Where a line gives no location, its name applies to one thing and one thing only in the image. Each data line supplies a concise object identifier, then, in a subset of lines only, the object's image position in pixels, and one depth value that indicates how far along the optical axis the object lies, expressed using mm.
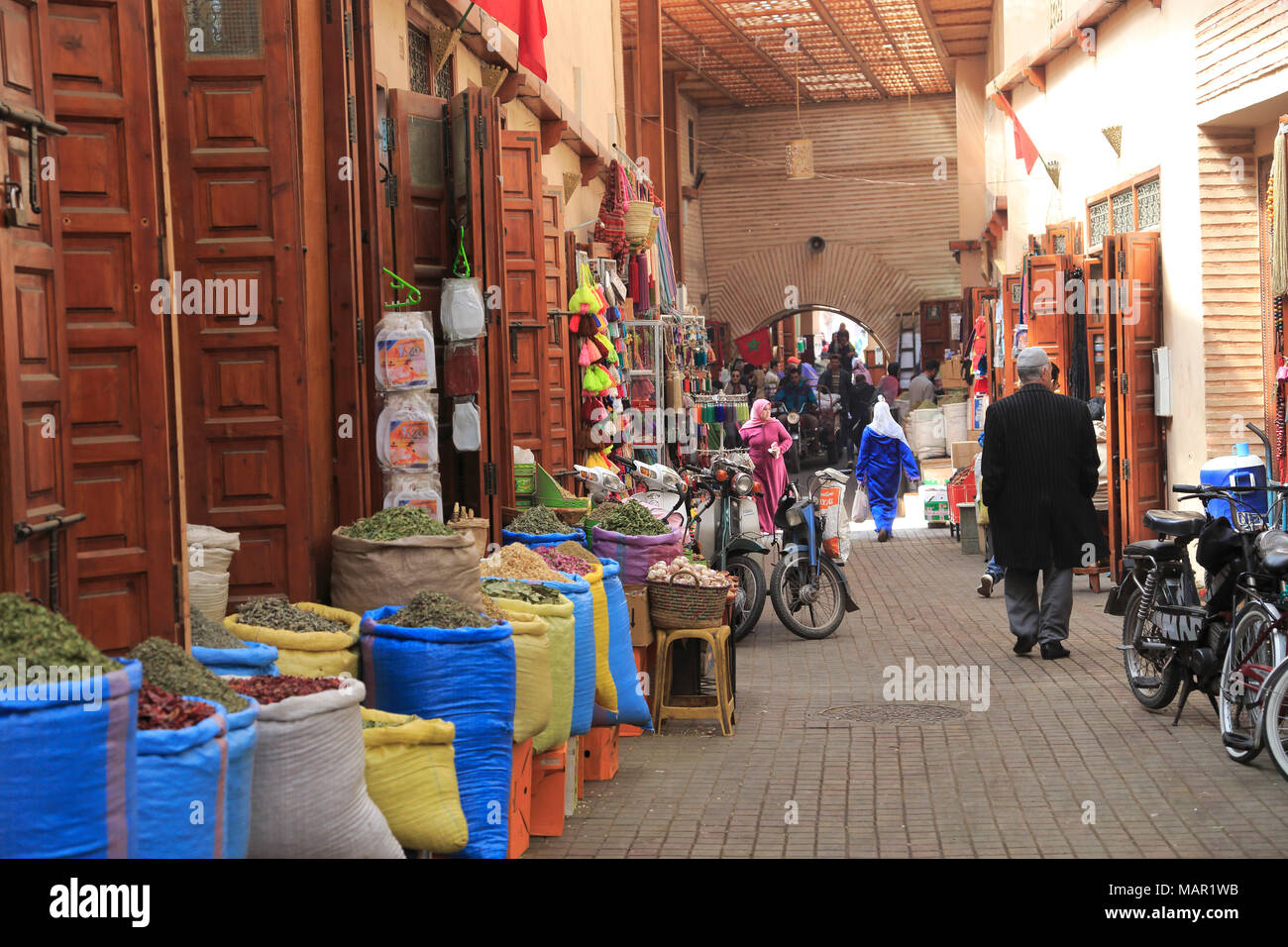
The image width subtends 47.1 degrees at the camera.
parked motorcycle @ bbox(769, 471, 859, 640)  10555
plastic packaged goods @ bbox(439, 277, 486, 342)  7875
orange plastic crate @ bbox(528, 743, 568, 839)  5699
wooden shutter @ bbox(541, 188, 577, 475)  11867
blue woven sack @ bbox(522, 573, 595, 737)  5891
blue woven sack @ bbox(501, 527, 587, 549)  7742
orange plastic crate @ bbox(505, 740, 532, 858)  5238
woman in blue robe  17219
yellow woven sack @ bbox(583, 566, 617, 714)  6363
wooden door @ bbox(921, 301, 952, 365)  28891
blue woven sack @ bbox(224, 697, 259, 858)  3508
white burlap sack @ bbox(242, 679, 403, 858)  3760
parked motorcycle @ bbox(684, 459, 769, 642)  10391
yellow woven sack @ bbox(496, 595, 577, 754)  5594
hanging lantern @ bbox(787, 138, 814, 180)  27547
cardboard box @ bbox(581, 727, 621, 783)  6598
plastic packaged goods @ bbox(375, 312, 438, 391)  6938
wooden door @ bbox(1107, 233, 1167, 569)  12203
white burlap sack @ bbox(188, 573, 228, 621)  5570
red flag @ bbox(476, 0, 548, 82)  9711
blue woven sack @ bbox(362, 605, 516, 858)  4875
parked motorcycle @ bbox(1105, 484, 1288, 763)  6477
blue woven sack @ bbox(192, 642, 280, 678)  4512
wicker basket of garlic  7754
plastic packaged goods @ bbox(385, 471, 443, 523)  7055
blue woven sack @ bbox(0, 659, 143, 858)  3020
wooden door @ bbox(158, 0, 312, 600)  6012
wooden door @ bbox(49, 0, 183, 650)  4730
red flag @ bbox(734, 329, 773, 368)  29406
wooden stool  7633
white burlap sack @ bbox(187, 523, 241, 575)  5617
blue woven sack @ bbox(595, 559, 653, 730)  6590
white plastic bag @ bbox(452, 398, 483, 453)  8016
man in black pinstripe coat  9297
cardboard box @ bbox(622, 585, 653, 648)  7641
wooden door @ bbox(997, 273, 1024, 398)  14578
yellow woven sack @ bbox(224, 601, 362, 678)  4934
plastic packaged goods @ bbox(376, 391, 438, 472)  7031
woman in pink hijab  12961
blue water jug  8461
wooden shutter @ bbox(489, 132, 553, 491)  9758
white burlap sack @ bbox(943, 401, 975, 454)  21562
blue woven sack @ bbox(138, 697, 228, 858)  3275
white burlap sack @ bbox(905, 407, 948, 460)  22047
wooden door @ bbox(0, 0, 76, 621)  4023
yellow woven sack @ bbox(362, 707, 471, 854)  4293
